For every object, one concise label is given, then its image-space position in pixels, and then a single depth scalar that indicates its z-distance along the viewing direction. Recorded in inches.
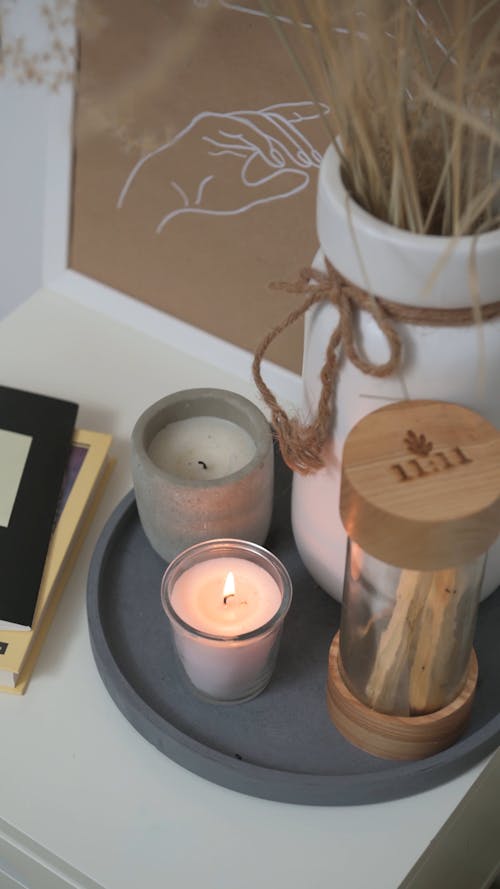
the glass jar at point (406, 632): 22.0
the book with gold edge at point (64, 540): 26.6
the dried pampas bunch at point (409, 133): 18.0
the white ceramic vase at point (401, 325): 19.8
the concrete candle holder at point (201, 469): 25.8
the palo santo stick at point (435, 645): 21.9
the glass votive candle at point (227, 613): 24.3
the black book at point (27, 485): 27.6
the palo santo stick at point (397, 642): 21.8
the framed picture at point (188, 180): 30.2
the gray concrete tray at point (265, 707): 24.0
